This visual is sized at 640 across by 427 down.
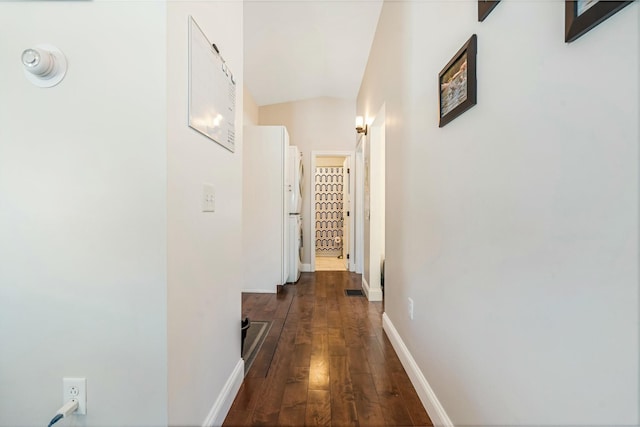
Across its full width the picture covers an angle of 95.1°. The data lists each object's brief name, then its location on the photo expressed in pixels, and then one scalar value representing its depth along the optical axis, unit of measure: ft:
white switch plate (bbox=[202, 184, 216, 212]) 3.90
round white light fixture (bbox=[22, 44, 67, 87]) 2.90
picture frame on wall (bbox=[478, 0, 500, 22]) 3.09
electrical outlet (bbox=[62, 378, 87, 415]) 3.15
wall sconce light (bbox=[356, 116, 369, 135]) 12.02
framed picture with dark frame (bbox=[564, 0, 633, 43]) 1.78
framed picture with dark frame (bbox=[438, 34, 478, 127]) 3.52
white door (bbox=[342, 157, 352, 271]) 16.66
